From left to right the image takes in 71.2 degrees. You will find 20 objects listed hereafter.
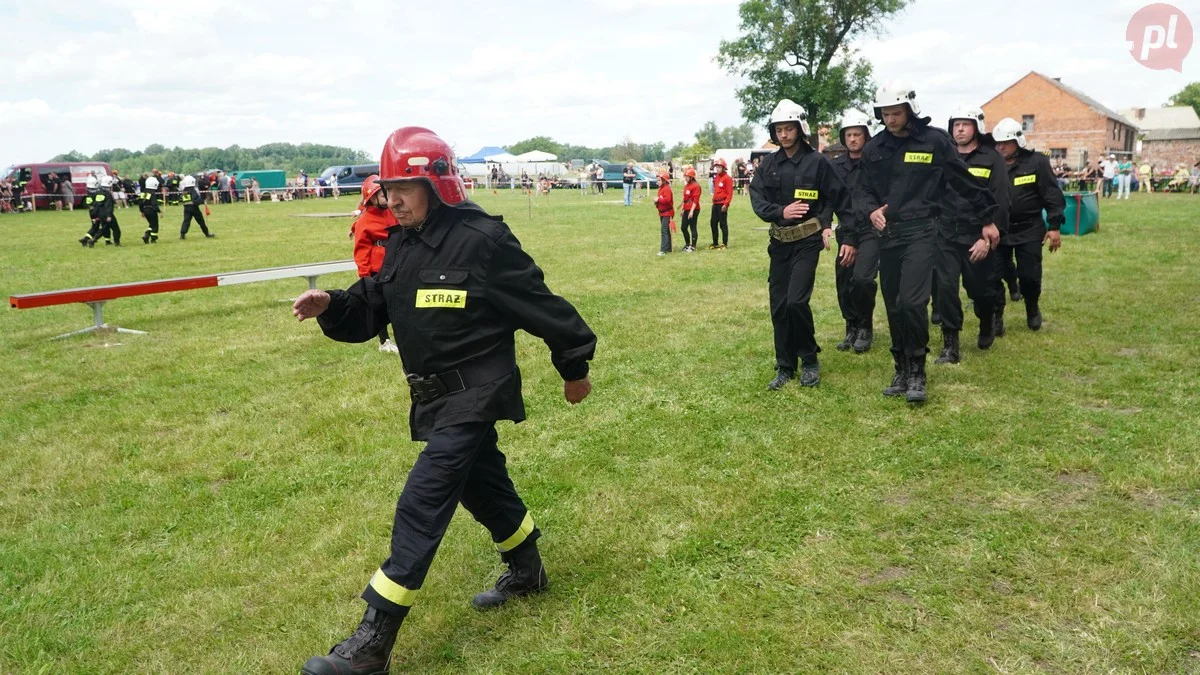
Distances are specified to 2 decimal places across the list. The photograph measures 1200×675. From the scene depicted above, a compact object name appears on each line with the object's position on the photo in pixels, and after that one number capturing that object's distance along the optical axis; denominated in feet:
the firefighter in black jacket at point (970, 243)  21.90
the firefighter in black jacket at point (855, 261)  23.73
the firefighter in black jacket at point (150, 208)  73.15
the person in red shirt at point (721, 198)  59.00
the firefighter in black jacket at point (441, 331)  10.57
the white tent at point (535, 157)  190.80
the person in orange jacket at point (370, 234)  24.90
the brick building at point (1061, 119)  226.79
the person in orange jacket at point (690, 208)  58.95
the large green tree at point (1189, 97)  374.43
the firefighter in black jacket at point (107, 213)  69.51
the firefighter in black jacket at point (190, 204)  75.72
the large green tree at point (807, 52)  187.21
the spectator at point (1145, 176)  118.42
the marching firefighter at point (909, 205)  20.80
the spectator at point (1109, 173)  110.83
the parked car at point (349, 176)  161.89
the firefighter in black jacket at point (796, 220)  22.36
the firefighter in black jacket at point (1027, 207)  28.07
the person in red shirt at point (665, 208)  56.03
